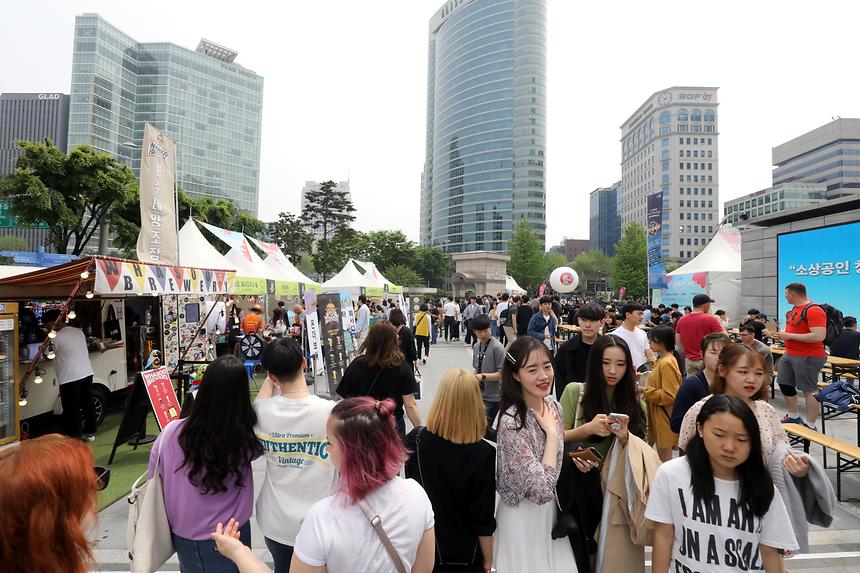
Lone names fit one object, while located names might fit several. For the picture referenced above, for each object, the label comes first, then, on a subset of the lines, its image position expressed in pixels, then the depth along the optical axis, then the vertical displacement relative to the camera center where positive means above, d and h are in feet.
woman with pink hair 4.56 -2.38
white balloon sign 76.69 +3.19
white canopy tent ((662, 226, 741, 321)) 60.95 +4.62
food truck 17.69 -1.92
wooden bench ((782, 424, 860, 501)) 13.23 -4.40
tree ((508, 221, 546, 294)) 180.86 +15.57
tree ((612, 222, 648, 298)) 162.61 +13.06
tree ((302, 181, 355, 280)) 141.18 +25.90
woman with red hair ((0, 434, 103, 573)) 3.38 -1.78
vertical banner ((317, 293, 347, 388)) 29.27 -2.88
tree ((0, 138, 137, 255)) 63.72 +15.31
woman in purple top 6.73 -2.77
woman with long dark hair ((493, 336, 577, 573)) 6.91 -3.08
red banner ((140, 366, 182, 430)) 17.02 -4.27
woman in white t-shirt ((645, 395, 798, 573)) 5.98 -2.86
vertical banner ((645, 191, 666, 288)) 73.92 +8.12
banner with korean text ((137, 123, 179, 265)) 26.66 +5.54
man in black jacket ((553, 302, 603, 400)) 14.94 -2.01
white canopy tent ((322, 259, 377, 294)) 68.49 +1.97
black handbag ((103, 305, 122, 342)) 24.56 -2.30
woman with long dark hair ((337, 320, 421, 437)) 12.84 -2.34
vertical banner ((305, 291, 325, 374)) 30.07 -3.03
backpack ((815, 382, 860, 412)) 18.38 -3.89
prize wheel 31.99 -4.10
